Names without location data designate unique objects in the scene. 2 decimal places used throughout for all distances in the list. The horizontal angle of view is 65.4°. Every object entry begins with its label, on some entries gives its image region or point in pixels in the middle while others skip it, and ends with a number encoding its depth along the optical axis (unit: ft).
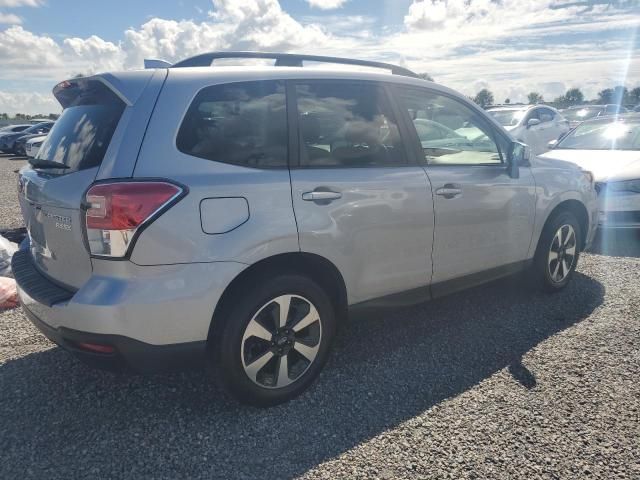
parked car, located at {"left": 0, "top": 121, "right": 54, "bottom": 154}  84.28
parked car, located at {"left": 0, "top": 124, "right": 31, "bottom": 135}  89.04
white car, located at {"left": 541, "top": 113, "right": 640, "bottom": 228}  19.29
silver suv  7.46
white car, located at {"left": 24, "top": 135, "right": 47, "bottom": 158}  57.18
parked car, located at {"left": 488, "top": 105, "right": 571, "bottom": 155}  38.37
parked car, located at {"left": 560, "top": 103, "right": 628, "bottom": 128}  77.45
